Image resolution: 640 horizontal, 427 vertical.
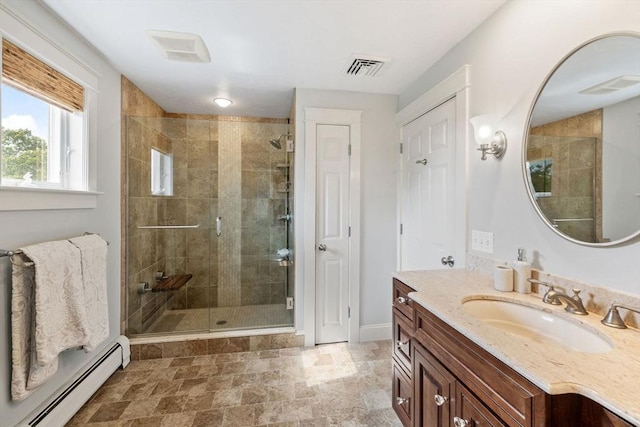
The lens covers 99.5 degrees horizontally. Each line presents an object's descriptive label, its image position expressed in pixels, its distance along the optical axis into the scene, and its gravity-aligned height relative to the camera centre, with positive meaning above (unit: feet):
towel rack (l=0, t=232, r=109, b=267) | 4.20 -0.73
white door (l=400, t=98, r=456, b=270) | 6.32 +0.52
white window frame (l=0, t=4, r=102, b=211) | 4.33 +1.91
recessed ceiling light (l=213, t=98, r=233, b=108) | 9.26 +3.70
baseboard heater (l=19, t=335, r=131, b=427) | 4.90 -3.80
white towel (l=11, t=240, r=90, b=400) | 4.35 -1.84
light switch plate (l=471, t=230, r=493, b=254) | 5.18 -0.63
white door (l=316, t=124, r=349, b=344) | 8.37 -0.81
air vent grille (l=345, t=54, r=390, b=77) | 6.57 +3.66
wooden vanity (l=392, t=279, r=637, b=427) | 2.20 -1.94
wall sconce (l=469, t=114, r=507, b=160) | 4.81 +1.33
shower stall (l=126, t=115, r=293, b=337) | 8.94 -0.63
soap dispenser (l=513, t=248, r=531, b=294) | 4.20 -1.05
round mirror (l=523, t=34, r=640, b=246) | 3.14 +0.86
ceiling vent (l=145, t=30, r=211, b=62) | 5.73 +3.62
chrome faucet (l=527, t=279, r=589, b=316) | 3.38 -1.18
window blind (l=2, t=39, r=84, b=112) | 4.51 +2.42
